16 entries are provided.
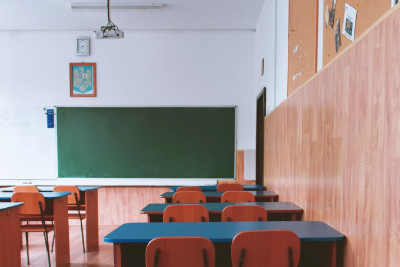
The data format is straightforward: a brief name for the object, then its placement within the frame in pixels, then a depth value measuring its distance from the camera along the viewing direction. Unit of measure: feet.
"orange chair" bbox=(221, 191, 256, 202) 10.01
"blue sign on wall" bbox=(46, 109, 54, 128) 17.35
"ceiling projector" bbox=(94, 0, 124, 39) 11.85
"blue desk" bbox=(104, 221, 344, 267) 5.46
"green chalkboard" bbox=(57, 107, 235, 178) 17.21
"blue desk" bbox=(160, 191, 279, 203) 10.88
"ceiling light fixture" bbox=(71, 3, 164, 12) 14.33
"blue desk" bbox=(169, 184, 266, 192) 13.50
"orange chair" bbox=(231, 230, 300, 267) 5.06
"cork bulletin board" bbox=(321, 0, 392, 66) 4.46
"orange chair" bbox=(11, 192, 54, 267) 10.46
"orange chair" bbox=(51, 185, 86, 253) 12.77
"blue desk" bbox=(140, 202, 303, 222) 8.05
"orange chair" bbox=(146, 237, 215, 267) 4.92
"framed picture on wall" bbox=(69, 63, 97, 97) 17.48
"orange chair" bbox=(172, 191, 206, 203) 10.10
